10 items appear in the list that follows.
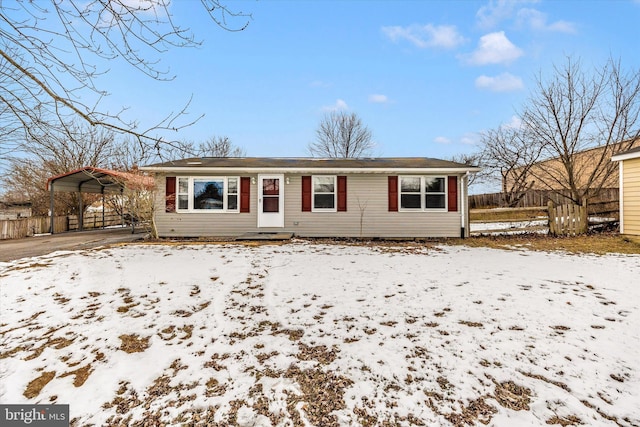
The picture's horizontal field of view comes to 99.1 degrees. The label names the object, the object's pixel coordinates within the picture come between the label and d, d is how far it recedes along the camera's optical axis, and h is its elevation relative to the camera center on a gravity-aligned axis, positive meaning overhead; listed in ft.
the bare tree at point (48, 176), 48.96 +6.67
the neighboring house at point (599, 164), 37.86 +8.37
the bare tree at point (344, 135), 91.66 +26.64
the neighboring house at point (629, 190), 27.81 +2.30
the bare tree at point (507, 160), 59.77 +12.92
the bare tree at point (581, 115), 36.27 +13.54
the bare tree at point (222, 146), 108.68 +27.52
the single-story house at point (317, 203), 34.19 +1.34
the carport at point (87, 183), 32.12 +4.59
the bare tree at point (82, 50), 7.55 +4.86
